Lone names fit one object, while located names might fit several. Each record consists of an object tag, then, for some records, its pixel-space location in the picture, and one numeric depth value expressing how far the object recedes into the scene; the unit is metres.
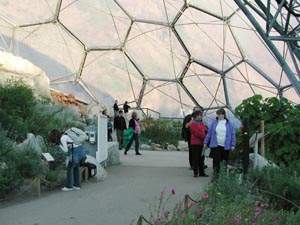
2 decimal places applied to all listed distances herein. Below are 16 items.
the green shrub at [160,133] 27.47
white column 14.79
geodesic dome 35.19
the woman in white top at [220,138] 13.12
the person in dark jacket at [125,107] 31.27
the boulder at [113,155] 16.87
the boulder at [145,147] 25.50
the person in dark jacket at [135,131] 21.05
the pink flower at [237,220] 6.34
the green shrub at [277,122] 13.68
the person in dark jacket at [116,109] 28.31
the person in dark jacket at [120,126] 24.47
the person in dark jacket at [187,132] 15.01
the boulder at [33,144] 12.24
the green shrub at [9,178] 10.41
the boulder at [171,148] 26.33
